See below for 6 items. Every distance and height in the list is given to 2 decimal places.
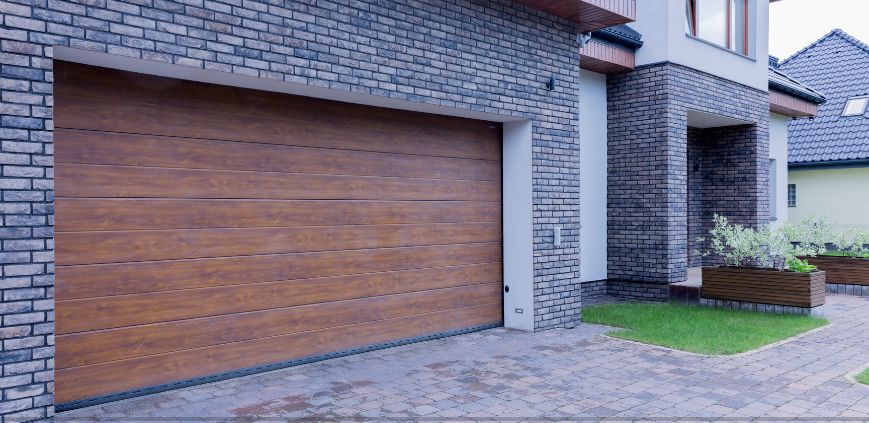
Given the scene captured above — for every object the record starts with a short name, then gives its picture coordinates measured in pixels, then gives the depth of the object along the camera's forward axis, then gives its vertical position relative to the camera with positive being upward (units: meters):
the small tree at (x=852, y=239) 11.64 -0.40
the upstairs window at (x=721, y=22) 11.56 +3.51
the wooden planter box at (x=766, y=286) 9.18 -0.98
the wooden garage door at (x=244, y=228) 5.05 -0.08
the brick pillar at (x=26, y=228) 4.21 -0.05
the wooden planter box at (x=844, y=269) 11.75 -0.93
